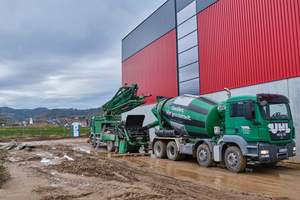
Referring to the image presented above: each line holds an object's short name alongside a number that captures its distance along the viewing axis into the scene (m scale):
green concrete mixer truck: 8.38
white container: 33.16
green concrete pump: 14.99
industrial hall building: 11.41
